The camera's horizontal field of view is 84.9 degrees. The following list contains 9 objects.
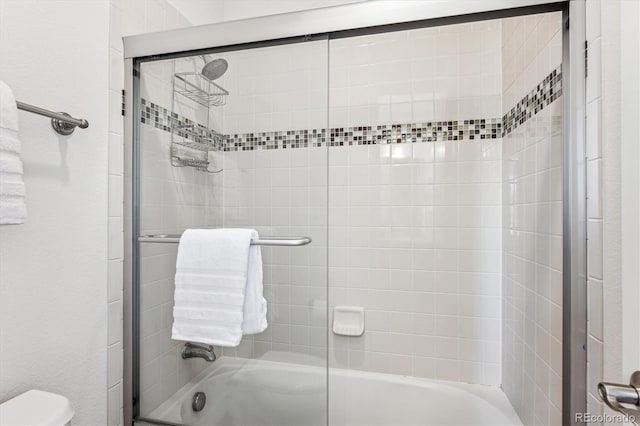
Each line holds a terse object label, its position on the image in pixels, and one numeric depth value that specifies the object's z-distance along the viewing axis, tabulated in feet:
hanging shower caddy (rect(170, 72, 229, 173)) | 4.08
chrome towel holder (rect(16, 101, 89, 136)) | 3.06
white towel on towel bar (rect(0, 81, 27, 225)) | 2.47
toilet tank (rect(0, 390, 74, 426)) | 2.64
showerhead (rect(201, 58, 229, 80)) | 4.07
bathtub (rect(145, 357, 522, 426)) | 4.02
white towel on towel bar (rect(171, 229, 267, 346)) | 3.67
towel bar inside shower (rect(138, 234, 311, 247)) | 3.81
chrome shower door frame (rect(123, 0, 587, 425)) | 3.19
